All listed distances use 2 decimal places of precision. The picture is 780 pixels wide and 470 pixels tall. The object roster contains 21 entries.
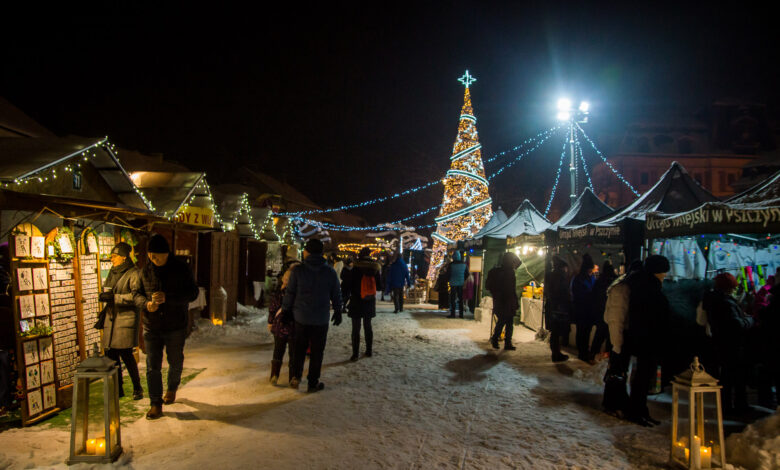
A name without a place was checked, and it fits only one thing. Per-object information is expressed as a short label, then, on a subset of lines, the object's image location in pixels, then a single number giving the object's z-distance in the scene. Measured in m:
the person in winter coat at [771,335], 4.89
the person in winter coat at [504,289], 8.62
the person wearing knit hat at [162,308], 4.81
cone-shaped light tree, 19.80
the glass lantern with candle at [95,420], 3.56
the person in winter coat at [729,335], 5.28
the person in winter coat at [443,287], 15.68
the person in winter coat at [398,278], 14.59
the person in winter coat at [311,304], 5.80
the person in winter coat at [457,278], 13.91
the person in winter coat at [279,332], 6.02
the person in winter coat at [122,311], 5.26
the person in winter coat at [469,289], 14.60
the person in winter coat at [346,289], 8.32
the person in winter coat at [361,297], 7.63
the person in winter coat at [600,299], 7.61
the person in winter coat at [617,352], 4.93
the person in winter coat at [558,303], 7.68
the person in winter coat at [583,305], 7.82
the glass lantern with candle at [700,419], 3.54
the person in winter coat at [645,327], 4.77
